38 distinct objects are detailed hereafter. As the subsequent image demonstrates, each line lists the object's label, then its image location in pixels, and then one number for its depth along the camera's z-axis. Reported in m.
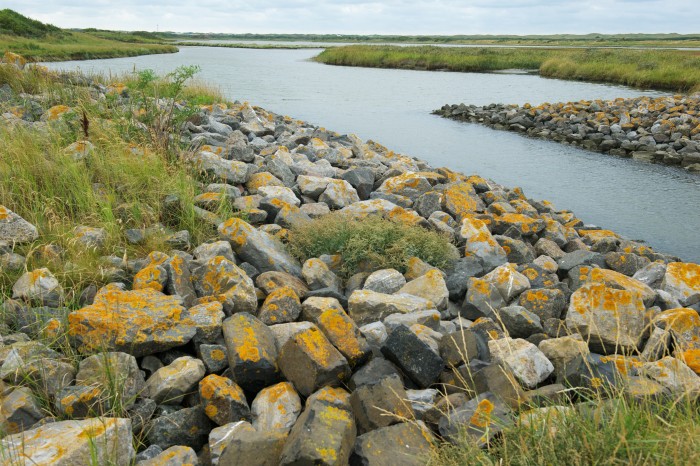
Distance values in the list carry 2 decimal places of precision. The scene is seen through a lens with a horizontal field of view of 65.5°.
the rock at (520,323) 4.20
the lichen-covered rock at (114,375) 3.04
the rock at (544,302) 4.53
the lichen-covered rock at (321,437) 2.47
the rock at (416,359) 3.42
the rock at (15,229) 4.58
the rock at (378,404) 2.93
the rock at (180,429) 2.99
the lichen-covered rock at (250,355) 3.32
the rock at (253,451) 2.57
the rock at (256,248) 5.02
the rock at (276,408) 3.12
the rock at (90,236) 4.60
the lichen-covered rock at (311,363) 3.26
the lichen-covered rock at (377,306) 4.30
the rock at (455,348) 3.57
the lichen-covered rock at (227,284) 4.10
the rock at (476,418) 2.62
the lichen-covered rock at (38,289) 3.88
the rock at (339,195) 7.02
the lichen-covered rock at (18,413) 2.88
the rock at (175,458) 2.70
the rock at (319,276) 4.84
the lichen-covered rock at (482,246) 5.81
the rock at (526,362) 3.46
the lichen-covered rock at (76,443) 2.50
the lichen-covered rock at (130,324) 3.40
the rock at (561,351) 3.57
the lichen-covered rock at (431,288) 4.62
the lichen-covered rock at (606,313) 4.20
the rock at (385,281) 4.80
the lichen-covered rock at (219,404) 3.10
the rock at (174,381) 3.20
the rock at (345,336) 3.51
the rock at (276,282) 4.48
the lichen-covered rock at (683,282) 5.21
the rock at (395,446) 2.61
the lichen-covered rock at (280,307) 4.03
